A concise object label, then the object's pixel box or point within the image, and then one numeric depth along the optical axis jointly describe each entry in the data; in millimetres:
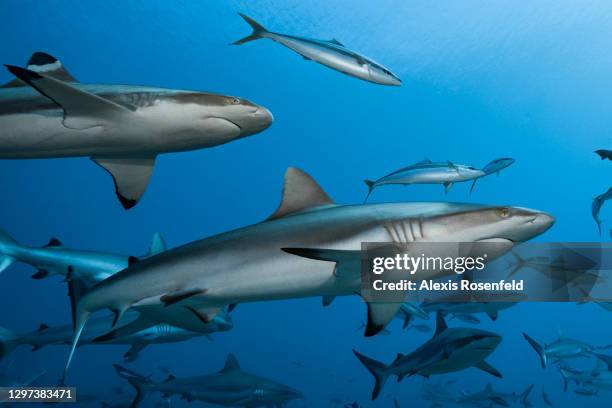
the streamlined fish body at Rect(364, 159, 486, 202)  6957
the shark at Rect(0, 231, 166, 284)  6891
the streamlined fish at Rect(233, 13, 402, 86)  5066
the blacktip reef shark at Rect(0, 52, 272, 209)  2852
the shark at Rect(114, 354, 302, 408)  7352
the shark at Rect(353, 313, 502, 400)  5156
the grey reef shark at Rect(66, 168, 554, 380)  2600
